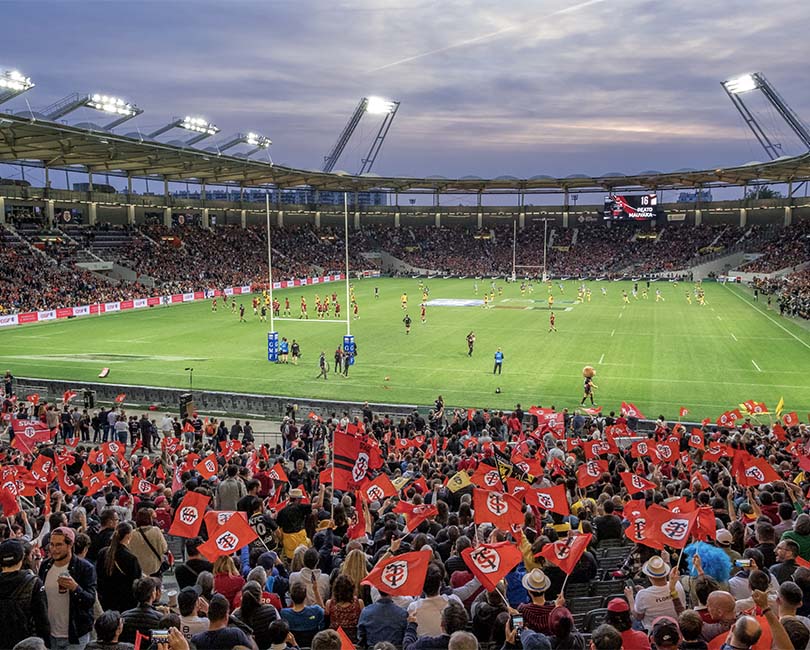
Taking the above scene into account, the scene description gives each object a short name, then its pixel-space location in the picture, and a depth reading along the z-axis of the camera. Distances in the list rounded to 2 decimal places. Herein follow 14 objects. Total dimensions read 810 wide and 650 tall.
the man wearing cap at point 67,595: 6.41
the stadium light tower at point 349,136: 147.00
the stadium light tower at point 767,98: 91.56
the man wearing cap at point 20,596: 6.02
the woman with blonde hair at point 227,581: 7.28
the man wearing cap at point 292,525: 9.30
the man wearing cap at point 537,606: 5.95
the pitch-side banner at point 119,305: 48.75
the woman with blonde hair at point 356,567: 6.98
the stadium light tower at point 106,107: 56.78
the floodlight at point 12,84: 48.19
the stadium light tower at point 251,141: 82.06
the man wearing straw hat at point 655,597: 6.49
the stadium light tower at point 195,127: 69.38
